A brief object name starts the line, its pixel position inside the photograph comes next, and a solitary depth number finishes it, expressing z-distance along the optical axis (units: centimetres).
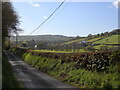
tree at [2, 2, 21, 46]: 2217
